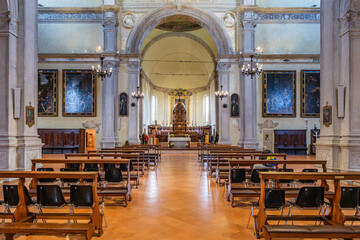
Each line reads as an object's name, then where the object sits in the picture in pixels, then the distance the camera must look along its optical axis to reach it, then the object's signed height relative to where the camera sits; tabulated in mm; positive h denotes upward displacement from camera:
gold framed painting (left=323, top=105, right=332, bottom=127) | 8992 +271
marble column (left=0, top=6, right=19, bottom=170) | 8648 +1374
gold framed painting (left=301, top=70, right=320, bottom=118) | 18578 +2008
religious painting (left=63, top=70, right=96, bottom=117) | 18953 +1921
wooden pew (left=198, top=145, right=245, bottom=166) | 12539 -1087
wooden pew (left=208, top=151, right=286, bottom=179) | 7986 -928
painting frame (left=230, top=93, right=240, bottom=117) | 19094 +1201
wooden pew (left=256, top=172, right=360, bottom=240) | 3393 -1261
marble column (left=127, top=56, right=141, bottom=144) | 19203 +1389
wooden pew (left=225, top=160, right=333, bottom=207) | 5480 -1327
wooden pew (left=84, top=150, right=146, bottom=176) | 8132 -981
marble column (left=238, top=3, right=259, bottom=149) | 18516 +2198
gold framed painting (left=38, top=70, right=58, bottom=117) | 18828 +2039
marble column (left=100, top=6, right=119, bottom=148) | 18641 +2617
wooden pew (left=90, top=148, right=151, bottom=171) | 9984 -1037
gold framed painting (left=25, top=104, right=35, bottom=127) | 9188 +293
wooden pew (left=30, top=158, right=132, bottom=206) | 5688 -1330
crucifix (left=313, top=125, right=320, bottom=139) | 18016 -434
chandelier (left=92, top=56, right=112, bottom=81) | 15372 +2748
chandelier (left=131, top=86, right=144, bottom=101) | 18422 +1878
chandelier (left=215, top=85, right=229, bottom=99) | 18266 +1917
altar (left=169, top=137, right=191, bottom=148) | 22259 -1317
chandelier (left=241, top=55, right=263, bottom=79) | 14478 +2741
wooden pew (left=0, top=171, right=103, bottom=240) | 3496 -1277
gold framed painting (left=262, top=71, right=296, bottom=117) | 18656 +1950
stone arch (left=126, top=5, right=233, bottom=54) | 19484 +6855
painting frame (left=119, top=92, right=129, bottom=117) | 19188 +1281
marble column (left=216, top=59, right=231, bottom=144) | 19156 +1145
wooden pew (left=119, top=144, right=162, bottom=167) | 12451 -1353
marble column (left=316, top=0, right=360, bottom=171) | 8375 +1211
